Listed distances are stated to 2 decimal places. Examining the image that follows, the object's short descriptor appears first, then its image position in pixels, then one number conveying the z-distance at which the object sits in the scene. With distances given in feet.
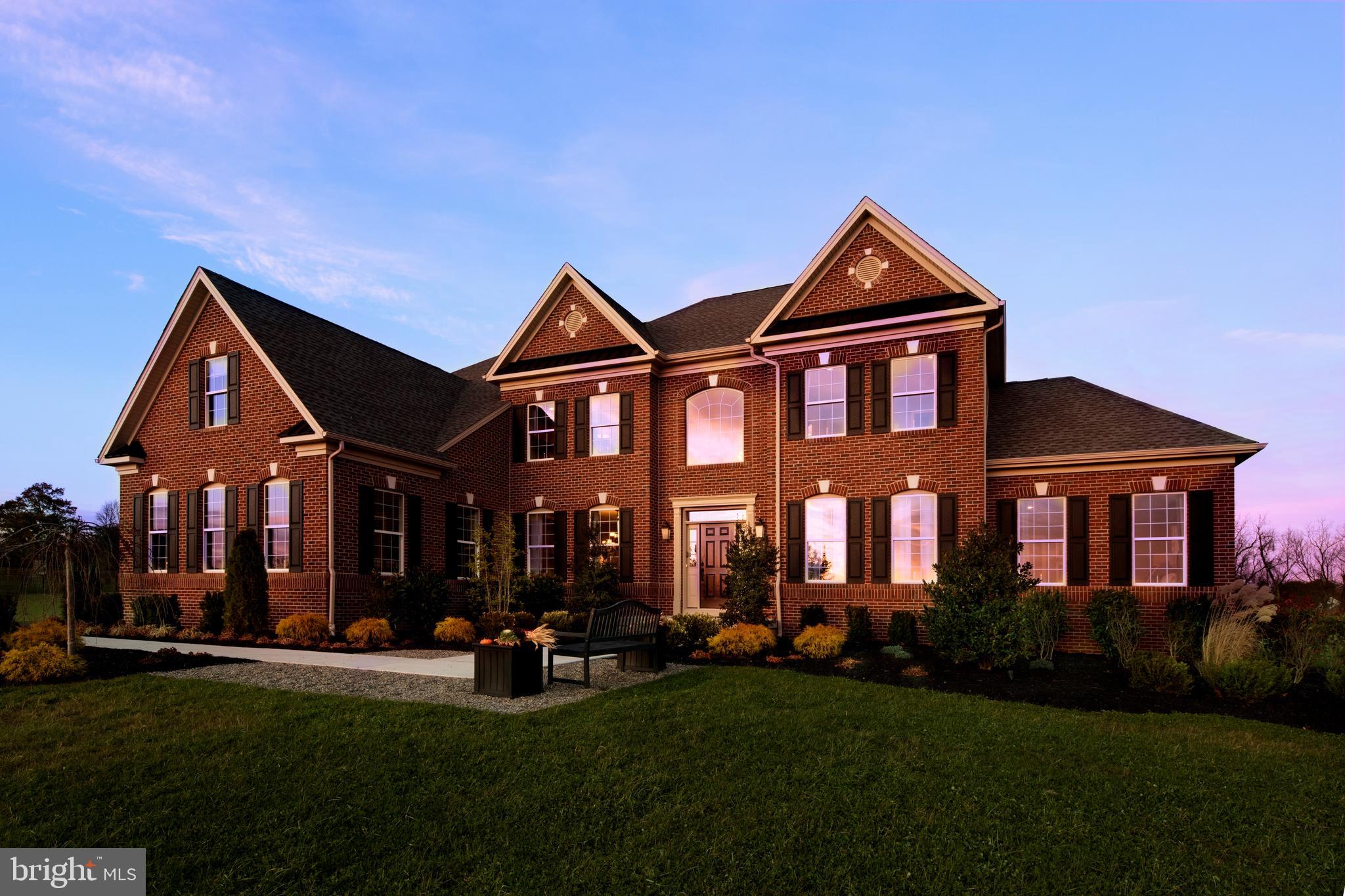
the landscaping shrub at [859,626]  54.03
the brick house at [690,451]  54.90
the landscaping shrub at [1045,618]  44.88
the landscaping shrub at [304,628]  52.21
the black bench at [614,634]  35.91
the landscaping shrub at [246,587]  55.11
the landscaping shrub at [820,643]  45.44
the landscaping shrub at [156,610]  62.75
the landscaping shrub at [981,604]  40.88
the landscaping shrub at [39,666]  35.40
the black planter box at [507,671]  33.42
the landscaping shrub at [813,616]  57.21
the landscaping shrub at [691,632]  48.80
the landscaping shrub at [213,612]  57.21
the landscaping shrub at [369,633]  51.21
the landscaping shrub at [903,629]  53.06
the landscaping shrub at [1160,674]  36.96
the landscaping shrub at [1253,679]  35.55
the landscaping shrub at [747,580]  53.26
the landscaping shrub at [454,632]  51.93
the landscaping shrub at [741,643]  45.65
